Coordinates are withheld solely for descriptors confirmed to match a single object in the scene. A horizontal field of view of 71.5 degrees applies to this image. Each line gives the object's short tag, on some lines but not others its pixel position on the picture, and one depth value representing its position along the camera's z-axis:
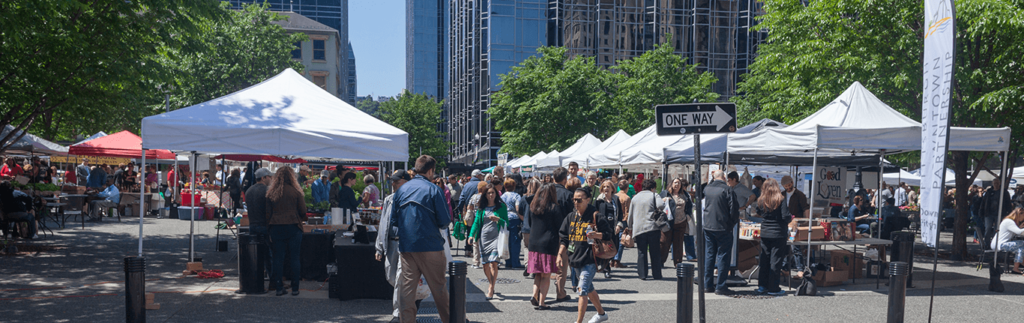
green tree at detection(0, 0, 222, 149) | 11.09
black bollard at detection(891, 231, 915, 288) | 9.28
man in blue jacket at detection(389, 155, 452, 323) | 6.50
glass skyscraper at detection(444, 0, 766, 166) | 54.47
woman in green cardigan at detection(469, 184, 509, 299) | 9.85
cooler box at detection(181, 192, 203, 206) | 23.19
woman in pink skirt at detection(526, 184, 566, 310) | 7.91
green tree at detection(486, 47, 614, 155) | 37.78
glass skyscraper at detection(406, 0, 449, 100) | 132.25
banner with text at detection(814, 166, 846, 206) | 14.80
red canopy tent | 19.50
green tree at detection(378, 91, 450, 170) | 66.88
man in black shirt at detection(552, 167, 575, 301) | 8.47
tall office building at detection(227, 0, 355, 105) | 116.14
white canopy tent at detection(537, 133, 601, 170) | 23.32
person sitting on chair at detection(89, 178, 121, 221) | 20.62
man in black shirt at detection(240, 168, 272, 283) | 8.91
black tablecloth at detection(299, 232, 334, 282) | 10.03
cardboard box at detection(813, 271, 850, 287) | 10.63
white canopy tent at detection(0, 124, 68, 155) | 18.58
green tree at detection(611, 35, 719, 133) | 37.19
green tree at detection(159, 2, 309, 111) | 40.56
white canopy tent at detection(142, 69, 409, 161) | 8.61
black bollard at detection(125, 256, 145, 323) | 5.97
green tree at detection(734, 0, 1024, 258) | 12.79
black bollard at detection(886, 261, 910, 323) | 6.29
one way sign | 6.38
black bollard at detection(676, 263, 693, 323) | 6.00
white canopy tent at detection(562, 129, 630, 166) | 20.52
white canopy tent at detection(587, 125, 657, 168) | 16.80
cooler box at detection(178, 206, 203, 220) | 22.56
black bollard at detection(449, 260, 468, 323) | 5.70
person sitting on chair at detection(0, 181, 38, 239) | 13.38
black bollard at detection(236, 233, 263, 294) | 8.84
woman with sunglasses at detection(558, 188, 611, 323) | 7.13
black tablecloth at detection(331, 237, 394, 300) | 8.47
